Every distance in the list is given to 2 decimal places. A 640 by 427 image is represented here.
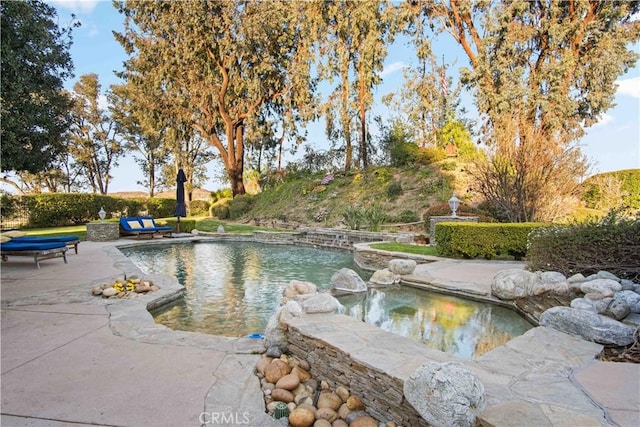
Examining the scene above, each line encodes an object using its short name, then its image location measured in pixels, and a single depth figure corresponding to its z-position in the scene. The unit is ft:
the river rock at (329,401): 8.00
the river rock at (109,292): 15.65
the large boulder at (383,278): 20.51
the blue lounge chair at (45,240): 23.77
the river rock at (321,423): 7.24
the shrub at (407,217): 43.65
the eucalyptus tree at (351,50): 55.83
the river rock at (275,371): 8.81
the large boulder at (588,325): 9.71
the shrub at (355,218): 39.83
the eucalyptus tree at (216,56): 60.13
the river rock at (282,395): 8.13
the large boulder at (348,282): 18.97
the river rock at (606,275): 14.52
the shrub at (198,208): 80.74
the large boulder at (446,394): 5.95
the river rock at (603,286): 12.91
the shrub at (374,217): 38.70
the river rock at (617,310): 11.27
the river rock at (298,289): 15.60
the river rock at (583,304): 11.74
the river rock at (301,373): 9.18
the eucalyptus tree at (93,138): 79.66
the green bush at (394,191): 50.37
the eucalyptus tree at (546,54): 45.03
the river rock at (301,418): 7.32
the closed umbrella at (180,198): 45.75
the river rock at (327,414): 7.52
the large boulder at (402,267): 20.70
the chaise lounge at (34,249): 21.49
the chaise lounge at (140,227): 40.51
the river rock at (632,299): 11.30
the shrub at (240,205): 65.82
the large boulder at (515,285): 15.53
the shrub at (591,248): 15.05
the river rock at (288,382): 8.48
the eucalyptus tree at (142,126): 68.28
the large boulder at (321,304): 11.62
